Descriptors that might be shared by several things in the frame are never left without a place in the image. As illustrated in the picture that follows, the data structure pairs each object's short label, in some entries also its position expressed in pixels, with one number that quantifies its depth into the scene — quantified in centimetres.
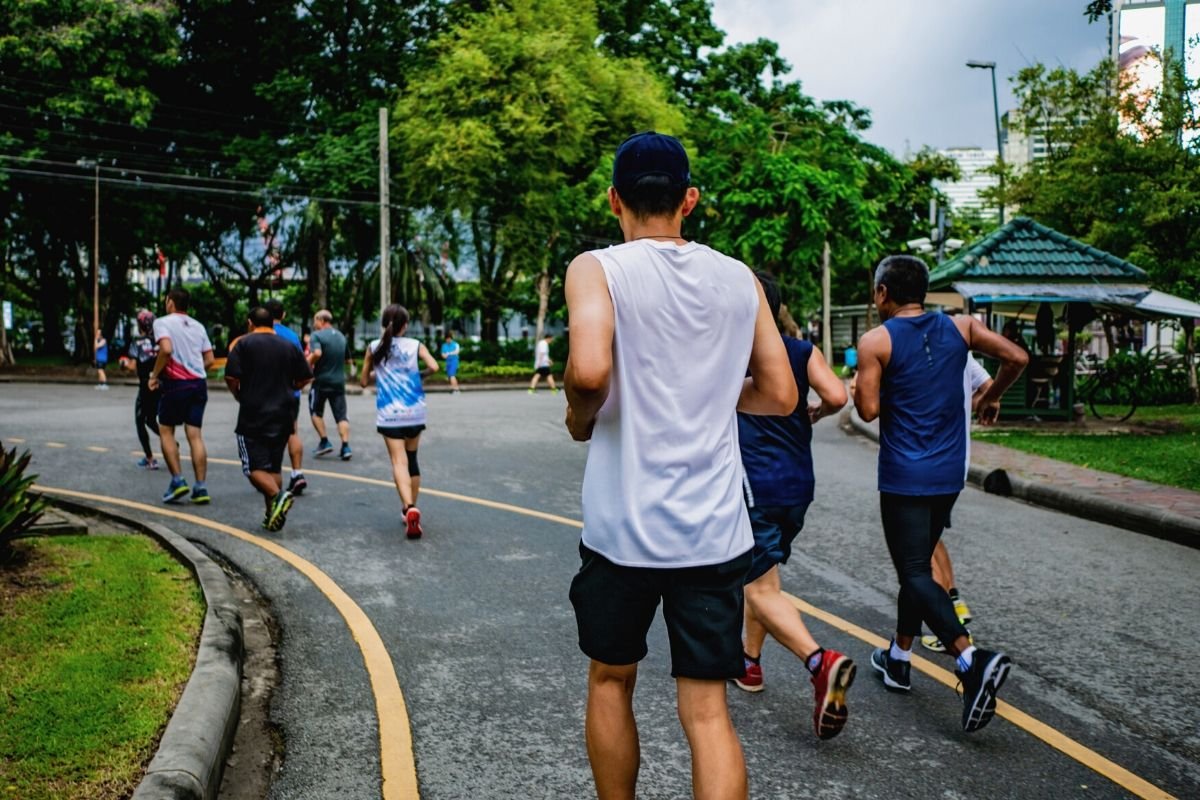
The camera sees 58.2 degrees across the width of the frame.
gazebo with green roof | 1672
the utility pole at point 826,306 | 4478
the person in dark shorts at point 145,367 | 1109
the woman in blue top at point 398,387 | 841
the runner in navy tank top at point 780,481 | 430
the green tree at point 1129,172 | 1938
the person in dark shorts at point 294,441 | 910
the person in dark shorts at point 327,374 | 1336
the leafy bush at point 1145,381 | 2277
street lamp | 2948
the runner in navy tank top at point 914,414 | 446
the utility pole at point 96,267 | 3452
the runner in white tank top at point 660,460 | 259
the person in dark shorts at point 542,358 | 2969
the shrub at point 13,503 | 632
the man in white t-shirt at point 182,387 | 952
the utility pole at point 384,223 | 2997
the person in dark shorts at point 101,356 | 3078
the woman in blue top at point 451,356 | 2947
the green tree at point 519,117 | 3142
